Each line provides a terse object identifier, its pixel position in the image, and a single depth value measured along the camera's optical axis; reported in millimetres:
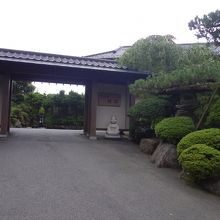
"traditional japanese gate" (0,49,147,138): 9186
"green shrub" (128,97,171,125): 8192
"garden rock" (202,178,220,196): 4641
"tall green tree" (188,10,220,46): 7764
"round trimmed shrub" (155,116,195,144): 6408
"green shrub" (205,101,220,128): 6019
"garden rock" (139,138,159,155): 7679
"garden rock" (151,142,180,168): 6203
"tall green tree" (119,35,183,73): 9464
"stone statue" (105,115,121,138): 10277
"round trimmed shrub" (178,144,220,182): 4635
